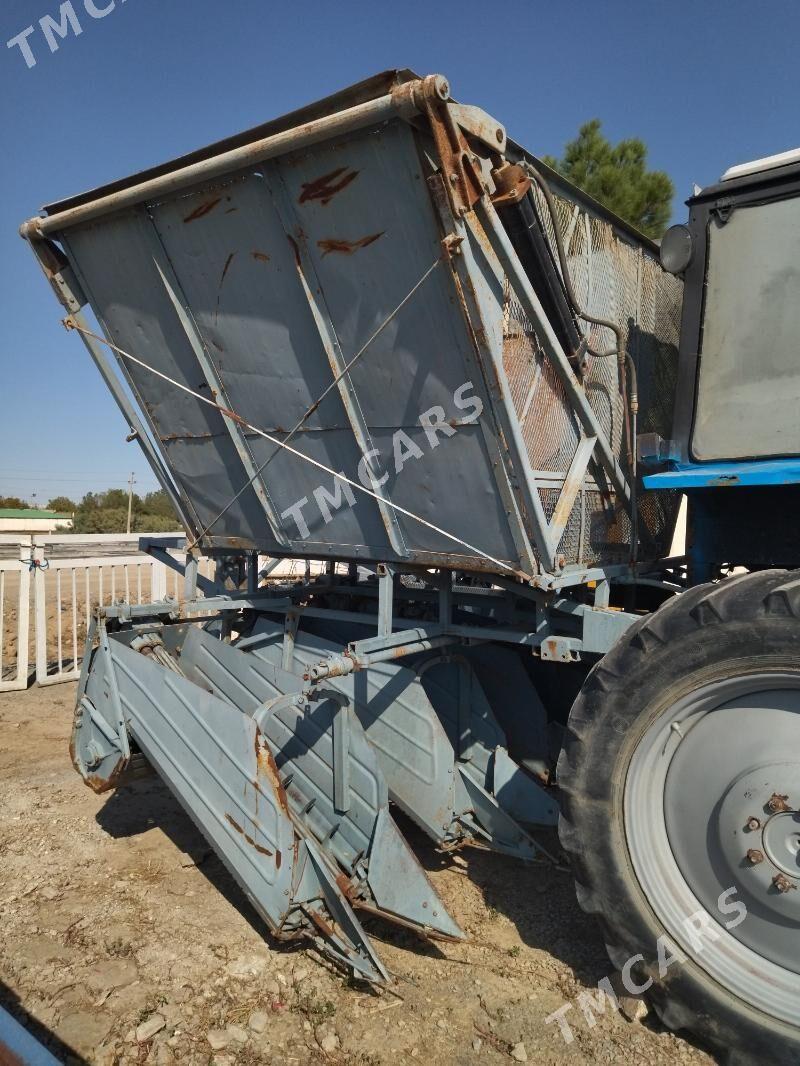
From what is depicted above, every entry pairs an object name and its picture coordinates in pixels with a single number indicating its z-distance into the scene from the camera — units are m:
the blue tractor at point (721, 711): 2.16
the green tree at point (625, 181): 8.07
